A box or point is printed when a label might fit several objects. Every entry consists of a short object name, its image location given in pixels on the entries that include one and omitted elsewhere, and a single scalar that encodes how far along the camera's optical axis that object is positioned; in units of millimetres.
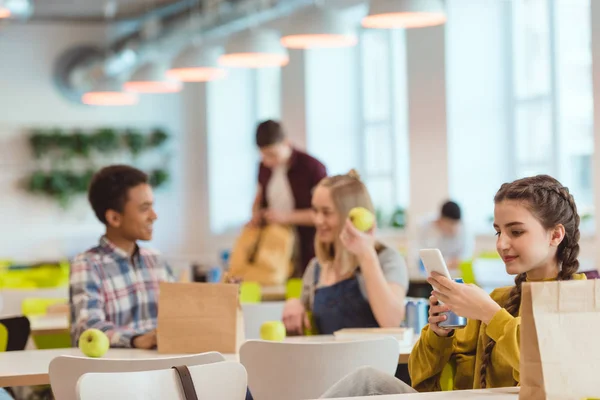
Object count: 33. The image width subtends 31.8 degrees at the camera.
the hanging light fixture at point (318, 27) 6566
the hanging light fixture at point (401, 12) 5684
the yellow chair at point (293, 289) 5789
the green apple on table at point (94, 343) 3533
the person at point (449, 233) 8859
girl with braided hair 2730
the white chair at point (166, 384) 2492
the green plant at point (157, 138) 14633
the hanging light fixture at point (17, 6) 7410
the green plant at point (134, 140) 14523
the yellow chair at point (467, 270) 7229
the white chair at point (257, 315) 4711
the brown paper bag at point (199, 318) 3586
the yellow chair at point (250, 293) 5594
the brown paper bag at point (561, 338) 2125
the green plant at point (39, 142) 14031
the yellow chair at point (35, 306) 5480
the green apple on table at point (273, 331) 3738
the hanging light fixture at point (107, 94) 11912
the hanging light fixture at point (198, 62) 8688
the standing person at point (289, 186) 6871
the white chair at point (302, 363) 3221
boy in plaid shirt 4047
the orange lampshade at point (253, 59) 7445
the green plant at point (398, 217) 10812
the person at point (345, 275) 4117
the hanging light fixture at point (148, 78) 10219
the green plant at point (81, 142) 14276
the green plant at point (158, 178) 14627
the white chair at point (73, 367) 2869
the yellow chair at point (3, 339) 4074
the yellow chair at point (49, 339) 4895
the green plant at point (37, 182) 13992
